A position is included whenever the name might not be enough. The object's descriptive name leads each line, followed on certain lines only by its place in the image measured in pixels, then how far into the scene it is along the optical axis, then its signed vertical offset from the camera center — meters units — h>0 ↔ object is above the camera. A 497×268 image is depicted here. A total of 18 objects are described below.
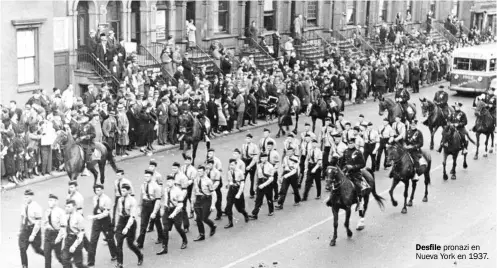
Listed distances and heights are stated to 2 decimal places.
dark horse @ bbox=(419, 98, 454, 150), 26.02 -3.56
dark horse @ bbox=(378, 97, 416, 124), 26.13 -3.47
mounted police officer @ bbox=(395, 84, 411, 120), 26.23 -3.19
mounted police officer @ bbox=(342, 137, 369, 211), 17.23 -3.47
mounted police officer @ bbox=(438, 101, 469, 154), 22.59 -3.31
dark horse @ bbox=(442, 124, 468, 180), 22.00 -3.68
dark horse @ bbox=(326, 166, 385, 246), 16.38 -3.84
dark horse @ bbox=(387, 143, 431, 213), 18.89 -3.73
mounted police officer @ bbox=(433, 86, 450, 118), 26.52 -3.26
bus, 38.03 -3.07
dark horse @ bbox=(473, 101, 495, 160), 24.83 -3.55
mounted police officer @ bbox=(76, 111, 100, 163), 20.00 -3.53
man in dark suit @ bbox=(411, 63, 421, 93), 38.50 -3.51
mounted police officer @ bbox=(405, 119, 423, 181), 19.30 -3.37
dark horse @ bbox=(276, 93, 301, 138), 27.25 -3.66
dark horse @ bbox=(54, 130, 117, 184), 19.34 -3.82
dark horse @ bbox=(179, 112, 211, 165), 22.83 -3.69
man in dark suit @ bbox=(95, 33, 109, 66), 27.94 -1.86
